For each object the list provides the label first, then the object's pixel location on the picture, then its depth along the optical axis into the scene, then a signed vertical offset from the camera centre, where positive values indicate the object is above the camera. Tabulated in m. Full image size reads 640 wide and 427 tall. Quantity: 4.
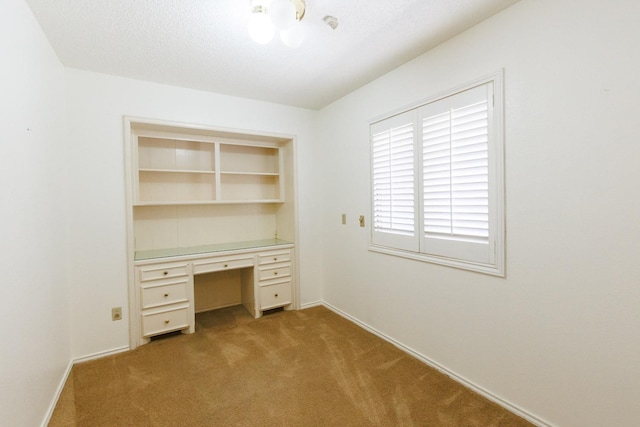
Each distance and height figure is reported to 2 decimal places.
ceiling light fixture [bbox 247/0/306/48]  1.49 +1.02
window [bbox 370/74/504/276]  1.83 +0.21
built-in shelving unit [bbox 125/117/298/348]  2.73 -0.13
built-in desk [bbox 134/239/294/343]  2.69 -0.69
